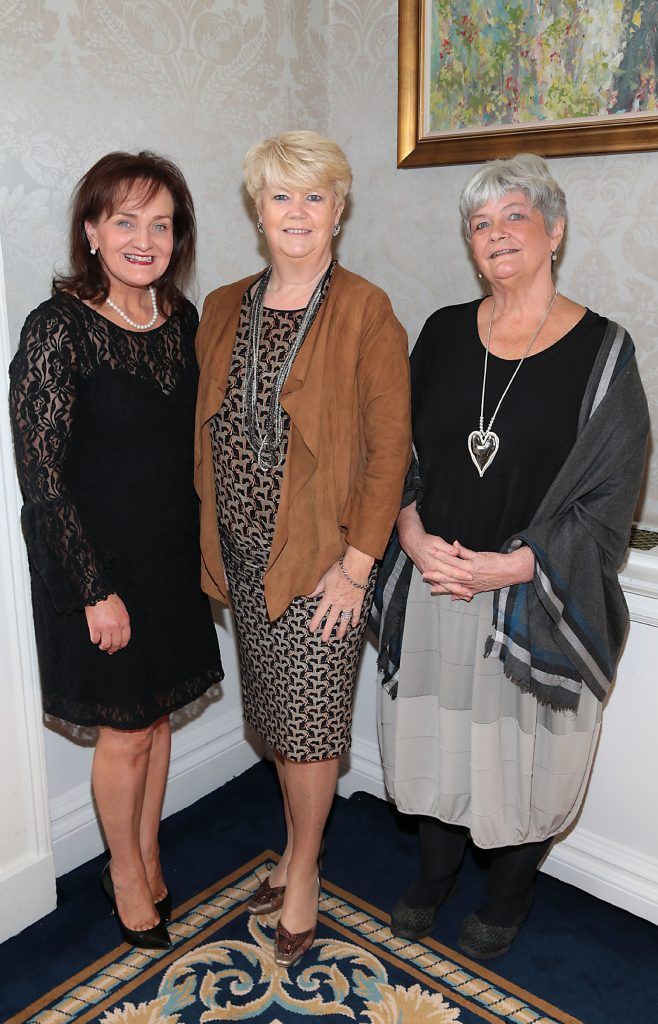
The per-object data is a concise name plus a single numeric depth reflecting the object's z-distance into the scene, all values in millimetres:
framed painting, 2100
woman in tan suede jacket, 1795
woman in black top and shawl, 1797
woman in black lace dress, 1767
